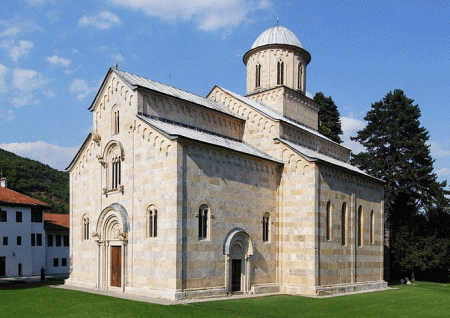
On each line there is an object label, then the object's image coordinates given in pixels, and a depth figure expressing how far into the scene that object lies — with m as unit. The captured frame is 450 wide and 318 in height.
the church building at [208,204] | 22.02
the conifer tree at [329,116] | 52.44
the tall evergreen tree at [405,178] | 40.91
